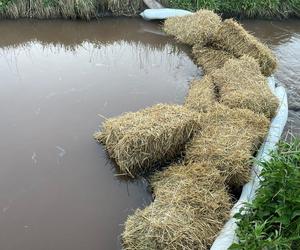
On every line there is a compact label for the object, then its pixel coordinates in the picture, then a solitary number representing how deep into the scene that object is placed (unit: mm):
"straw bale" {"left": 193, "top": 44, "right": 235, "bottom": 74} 7879
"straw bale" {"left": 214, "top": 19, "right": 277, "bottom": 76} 7410
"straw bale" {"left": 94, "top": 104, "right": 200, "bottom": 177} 4918
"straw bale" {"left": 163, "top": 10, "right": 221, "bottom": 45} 8742
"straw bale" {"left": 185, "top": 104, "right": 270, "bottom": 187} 4660
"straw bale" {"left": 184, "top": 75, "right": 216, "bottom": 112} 6125
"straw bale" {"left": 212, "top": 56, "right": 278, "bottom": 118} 5992
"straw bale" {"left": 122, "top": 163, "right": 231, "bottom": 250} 3809
